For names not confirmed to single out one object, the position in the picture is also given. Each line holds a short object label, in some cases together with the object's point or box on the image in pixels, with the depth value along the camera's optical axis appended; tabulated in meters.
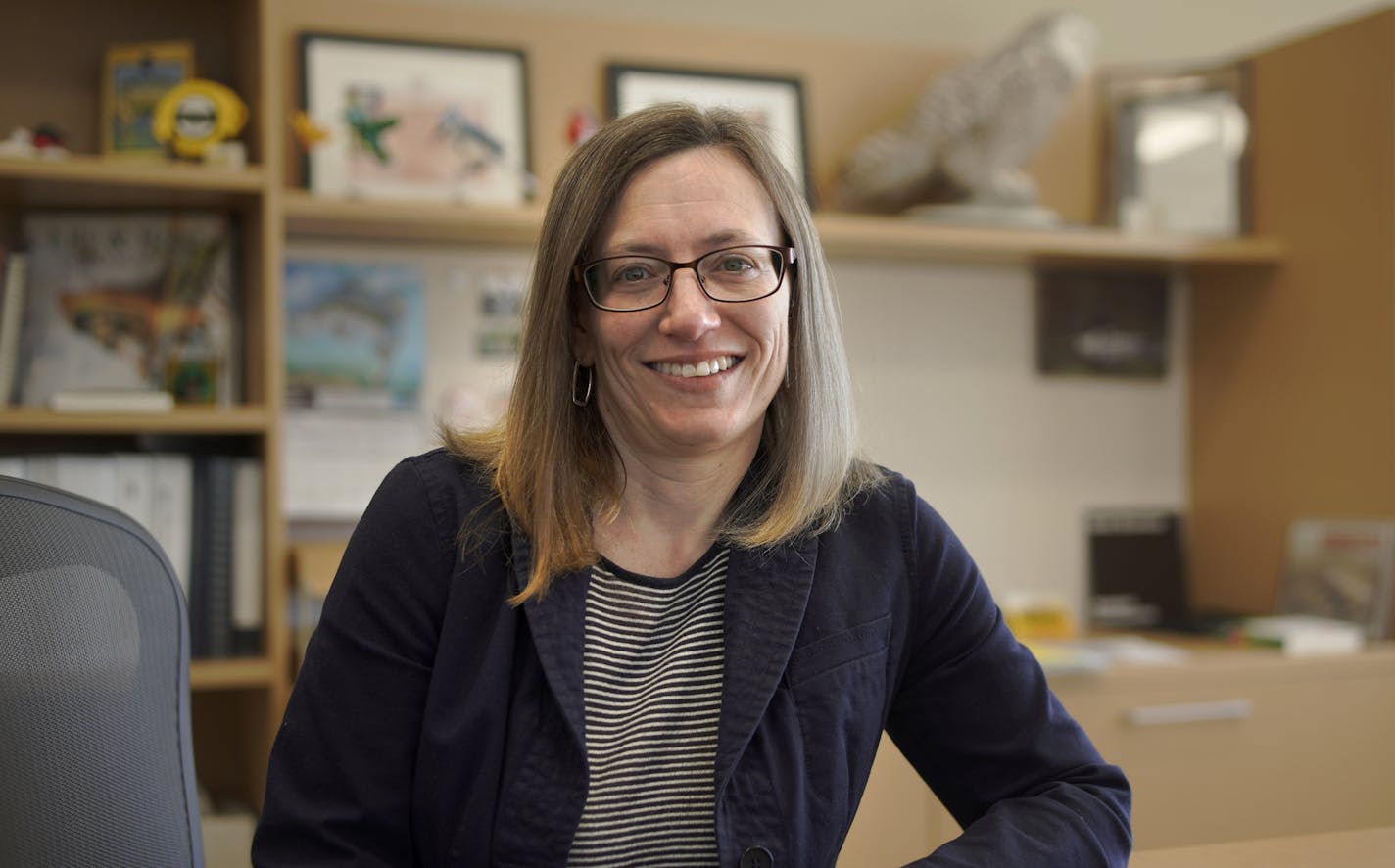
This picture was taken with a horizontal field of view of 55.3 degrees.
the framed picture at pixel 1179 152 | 2.82
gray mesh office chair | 1.04
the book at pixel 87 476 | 2.12
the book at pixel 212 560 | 2.14
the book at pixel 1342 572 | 2.52
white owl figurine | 2.53
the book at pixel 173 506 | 2.14
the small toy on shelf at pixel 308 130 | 2.22
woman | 1.16
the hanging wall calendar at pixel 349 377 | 2.40
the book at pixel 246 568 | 2.16
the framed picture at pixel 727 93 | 2.57
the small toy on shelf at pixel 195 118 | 2.12
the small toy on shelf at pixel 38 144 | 2.07
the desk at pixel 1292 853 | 1.18
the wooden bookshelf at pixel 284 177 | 2.12
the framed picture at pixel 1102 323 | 2.89
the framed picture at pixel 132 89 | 2.27
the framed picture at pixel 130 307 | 2.25
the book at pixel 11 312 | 2.12
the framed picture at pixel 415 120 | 2.37
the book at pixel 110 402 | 2.07
